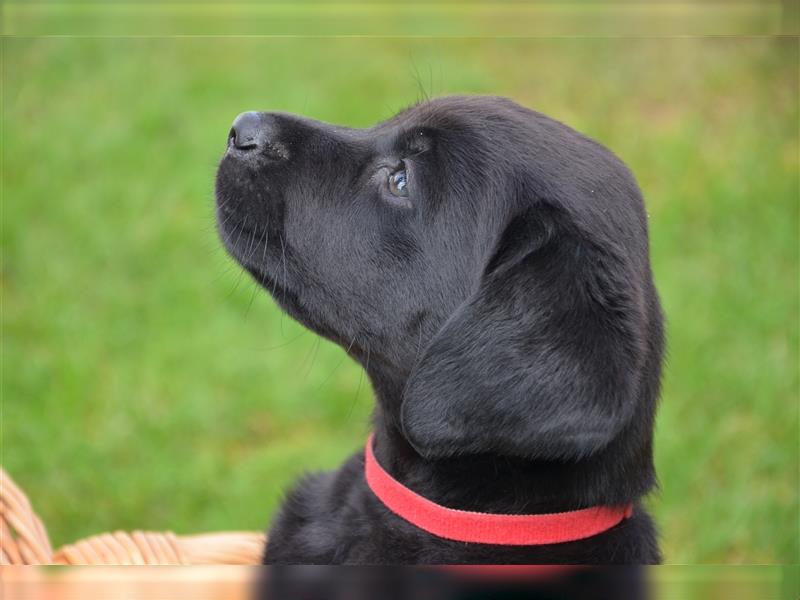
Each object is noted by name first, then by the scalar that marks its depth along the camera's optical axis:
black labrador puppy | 2.14
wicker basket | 2.64
